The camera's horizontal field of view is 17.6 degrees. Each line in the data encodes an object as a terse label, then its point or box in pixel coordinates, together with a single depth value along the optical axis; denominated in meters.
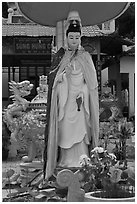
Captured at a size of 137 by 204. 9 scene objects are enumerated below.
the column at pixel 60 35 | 4.96
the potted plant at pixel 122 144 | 6.26
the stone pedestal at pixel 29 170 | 5.36
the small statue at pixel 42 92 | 9.16
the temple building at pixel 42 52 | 13.27
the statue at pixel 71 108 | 4.67
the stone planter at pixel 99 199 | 2.99
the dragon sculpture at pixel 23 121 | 6.15
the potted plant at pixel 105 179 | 3.11
